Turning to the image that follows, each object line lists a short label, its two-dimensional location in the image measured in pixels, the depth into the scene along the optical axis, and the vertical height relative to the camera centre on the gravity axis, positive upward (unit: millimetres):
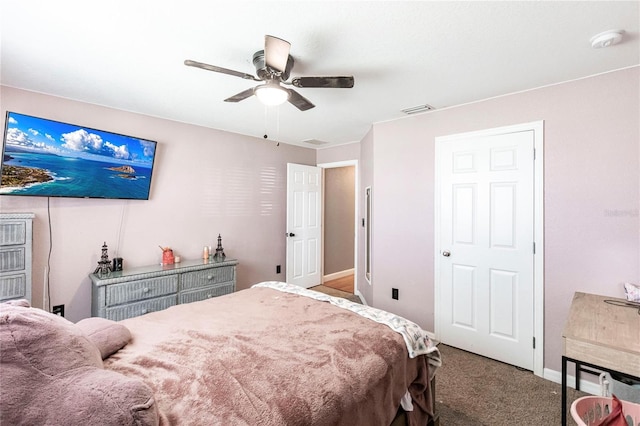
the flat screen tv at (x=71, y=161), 2443 +465
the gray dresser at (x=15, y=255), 2383 -354
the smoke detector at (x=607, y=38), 1712 +1046
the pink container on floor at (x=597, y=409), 1254 -827
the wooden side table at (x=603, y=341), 1317 -580
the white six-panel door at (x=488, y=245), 2582 -273
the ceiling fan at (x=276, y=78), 1647 +837
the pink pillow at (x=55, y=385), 769 -492
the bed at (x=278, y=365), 1071 -663
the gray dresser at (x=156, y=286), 2717 -748
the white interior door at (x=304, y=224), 4684 -168
